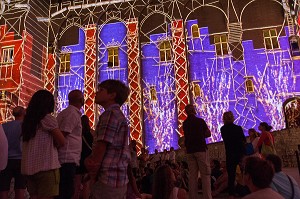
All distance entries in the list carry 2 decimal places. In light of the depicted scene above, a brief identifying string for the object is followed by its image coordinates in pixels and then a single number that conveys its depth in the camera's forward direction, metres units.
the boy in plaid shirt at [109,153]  2.11
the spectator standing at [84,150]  4.15
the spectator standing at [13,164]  3.57
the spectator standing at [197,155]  4.33
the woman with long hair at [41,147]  2.59
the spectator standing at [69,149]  3.10
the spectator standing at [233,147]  4.84
